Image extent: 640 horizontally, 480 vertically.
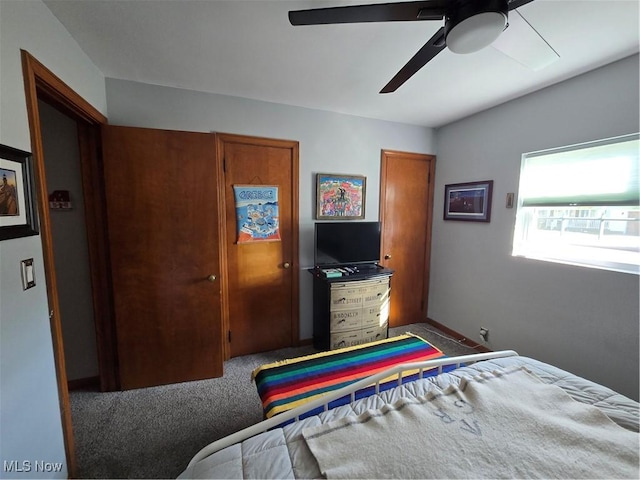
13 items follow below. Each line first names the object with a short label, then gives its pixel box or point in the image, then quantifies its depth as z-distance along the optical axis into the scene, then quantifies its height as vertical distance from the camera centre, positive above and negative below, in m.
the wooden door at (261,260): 2.29 -0.43
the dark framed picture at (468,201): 2.47 +0.18
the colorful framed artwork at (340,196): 2.58 +0.23
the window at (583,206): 1.66 +0.10
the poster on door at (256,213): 2.31 +0.03
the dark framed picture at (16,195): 0.97 +0.08
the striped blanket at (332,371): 1.29 -0.93
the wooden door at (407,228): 2.91 -0.13
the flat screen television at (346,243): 2.47 -0.27
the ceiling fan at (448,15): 0.90 +0.76
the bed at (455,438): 0.73 -0.73
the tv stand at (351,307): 2.33 -0.88
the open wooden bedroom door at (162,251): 1.83 -0.28
